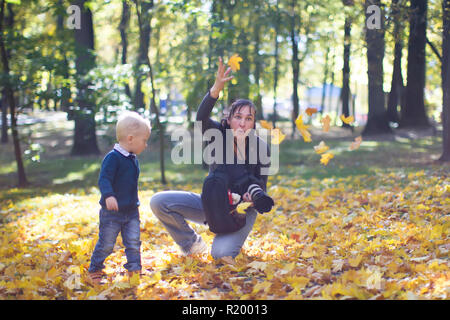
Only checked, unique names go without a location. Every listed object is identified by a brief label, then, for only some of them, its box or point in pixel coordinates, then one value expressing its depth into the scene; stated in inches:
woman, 164.6
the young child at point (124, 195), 151.6
